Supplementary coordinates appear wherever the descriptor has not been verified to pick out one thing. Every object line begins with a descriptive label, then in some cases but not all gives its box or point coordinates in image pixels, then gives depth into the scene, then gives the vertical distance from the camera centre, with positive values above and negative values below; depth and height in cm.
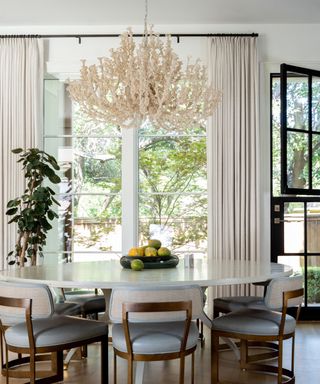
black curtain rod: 603 +177
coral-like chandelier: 393 +80
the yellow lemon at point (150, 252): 413 -35
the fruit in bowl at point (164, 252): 414 -35
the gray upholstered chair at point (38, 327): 327 -75
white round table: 342 -46
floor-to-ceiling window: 619 +21
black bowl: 411 -39
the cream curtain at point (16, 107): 605 +102
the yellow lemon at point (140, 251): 417 -35
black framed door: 566 +25
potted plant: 551 -5
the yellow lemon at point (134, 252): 416 -35
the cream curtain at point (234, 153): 594 +51
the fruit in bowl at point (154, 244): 426 -30
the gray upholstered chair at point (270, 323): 356 -77
